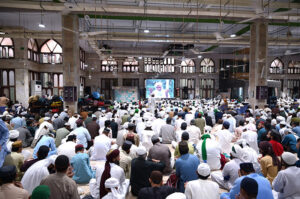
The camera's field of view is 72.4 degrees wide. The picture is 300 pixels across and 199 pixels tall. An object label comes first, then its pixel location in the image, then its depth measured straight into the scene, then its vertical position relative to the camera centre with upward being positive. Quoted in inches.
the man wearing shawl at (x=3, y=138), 119.9 -28.0
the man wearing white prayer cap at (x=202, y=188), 93.4 -44.6
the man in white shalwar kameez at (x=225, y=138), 215.8 -50.1
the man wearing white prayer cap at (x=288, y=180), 105.7 -46.2
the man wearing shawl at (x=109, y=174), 115.9 -48.0
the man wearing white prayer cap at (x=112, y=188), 102.7 -50.9
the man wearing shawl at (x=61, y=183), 94.6 -43.2
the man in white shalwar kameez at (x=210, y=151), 173.6 -51.9
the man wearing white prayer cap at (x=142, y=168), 132.2 -50.1
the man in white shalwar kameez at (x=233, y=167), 135.0 -51.2
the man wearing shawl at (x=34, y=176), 114.4 -47.7
